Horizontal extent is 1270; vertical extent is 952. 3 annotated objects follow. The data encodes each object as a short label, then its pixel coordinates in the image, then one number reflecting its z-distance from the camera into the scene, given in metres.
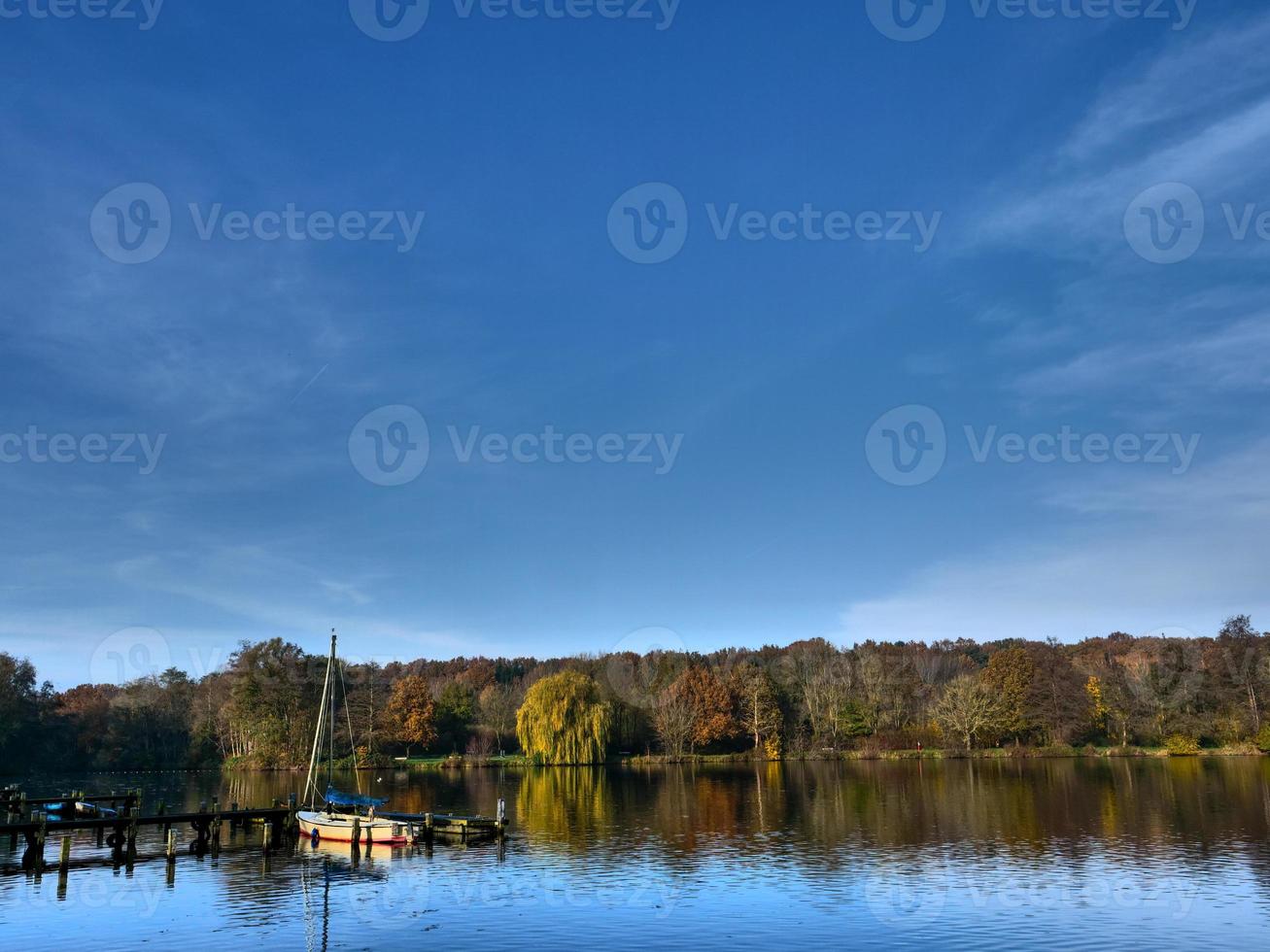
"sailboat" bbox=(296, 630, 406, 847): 49.39
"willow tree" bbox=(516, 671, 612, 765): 108.62
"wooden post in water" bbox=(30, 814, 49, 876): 44.69
